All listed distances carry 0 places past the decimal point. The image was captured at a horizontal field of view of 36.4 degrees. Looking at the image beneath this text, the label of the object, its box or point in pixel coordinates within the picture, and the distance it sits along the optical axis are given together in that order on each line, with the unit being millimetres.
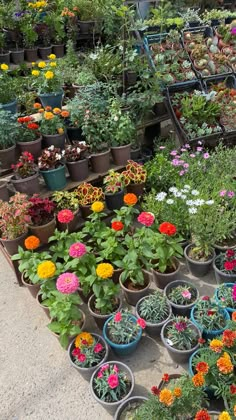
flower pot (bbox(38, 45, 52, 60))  5212
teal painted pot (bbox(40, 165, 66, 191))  3174
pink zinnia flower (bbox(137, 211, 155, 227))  2557
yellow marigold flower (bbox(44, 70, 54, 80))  3525
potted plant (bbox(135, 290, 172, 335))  2484
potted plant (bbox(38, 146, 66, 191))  3170
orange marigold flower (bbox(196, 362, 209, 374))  1863
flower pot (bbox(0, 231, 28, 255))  2791
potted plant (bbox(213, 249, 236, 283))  2697
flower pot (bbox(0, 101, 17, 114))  3551
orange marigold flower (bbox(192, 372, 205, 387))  1794
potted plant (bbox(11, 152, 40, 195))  3020
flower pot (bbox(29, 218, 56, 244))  2902
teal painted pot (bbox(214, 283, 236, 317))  2506
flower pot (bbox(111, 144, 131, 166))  3633
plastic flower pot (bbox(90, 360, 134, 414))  2059
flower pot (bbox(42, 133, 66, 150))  3379
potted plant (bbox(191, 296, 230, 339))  2396
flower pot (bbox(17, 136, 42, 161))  3229
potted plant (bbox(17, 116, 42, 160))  3215
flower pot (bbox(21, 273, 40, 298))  2709
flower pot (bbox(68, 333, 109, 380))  2230
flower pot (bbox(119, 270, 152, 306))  2697
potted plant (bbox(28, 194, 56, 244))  2895
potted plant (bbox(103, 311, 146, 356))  2379
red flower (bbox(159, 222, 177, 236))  2557
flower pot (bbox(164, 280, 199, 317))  2573
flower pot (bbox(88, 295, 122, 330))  2521
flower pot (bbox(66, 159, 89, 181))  3316
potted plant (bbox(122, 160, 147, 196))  3521
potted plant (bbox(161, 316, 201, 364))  2291
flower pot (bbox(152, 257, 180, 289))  2822
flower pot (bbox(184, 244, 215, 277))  2953
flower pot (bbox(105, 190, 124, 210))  3327
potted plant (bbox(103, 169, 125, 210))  3318
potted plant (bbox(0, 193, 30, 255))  2693
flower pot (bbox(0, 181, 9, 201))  3079
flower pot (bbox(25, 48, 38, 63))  5098
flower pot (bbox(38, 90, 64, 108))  3756
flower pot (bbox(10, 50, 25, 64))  4980
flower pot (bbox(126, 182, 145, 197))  3551
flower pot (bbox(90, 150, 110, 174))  3473
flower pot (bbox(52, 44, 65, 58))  5355
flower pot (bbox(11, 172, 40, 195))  3016
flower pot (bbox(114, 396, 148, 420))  2029
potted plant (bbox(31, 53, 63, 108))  3721
